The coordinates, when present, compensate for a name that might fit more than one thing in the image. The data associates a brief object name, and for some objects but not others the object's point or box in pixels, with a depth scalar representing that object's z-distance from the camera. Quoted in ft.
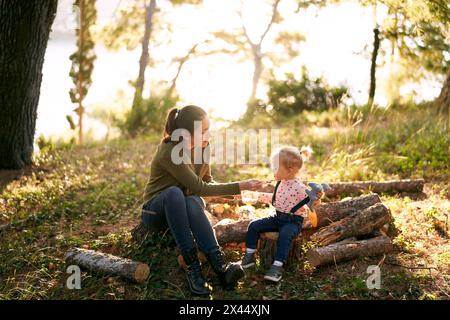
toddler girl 12.66
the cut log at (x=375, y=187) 19.83
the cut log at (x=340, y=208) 15.19
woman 12.23
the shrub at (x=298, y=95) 43.51
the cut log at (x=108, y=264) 12.50
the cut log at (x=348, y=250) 13.01
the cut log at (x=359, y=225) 14.14
